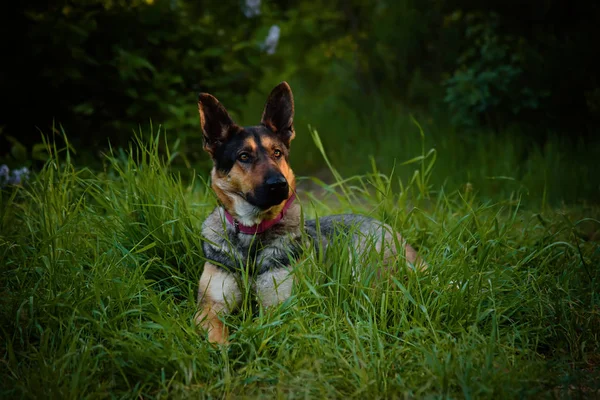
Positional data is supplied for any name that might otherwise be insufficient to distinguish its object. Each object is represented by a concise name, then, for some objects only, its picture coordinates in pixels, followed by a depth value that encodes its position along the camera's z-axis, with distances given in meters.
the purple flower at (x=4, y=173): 4.86
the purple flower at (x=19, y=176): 4.82
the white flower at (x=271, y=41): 6.53
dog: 3.35
